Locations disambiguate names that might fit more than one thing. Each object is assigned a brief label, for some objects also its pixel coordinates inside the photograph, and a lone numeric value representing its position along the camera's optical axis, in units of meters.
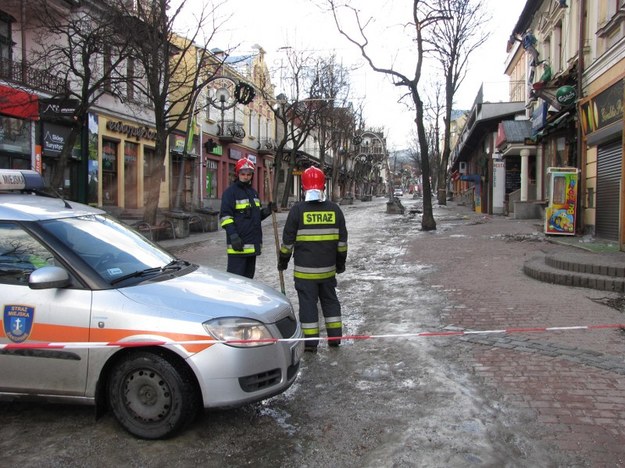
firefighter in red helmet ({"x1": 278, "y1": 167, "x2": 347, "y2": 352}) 5.24
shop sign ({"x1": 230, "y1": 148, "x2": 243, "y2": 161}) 35.71
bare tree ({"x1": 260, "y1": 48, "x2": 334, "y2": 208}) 32.91
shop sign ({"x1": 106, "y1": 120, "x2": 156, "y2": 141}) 22.15
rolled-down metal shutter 12.43
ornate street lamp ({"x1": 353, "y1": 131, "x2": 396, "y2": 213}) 36.10
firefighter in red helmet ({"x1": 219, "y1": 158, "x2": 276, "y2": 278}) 6.33
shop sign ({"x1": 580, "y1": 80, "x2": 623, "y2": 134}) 11.70
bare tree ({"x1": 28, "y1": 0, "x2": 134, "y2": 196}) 12.95
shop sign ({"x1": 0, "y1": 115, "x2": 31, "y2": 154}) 16.58
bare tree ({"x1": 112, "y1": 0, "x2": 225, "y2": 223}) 14.83
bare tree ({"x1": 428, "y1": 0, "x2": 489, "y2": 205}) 20.79
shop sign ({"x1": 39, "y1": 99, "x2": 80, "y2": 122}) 15.56
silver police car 3.38
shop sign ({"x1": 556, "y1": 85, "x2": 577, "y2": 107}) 14.95
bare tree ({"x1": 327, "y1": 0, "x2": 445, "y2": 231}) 18.36
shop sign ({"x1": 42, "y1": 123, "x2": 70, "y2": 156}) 18.39
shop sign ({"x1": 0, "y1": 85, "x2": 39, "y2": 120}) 15.53
